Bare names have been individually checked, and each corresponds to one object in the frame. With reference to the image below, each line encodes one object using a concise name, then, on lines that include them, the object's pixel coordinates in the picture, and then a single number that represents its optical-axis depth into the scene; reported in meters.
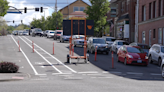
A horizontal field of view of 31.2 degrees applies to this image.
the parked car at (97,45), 32.22
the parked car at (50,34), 65.12
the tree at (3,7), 51.33
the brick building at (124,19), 52.47
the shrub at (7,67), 18.08
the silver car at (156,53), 24.31
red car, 23.52
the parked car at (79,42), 41.28
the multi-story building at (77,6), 108.64
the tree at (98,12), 61.20
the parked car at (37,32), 70.94
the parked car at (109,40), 41.47
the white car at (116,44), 34.91
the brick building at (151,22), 38.38
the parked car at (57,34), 56.78
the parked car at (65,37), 49.47
